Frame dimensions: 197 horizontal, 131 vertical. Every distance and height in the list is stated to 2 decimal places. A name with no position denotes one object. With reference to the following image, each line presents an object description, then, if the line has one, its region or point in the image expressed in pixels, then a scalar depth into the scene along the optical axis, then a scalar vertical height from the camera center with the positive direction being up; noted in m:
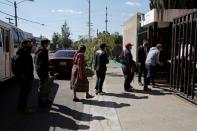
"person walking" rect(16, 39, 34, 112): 5.28 -0.35
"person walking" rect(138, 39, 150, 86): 7.82 +0.05
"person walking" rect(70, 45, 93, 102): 6.06 -0.53
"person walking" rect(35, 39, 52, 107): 5.52 -0.37
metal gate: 5.93 +0.02
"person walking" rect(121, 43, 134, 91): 7.17 -0.30
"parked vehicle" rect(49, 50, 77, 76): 10.52 -0.44
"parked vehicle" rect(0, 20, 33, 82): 7.66 +0.36
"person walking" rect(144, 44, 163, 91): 7.36 -0.20
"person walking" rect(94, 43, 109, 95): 6.84 -0.23
